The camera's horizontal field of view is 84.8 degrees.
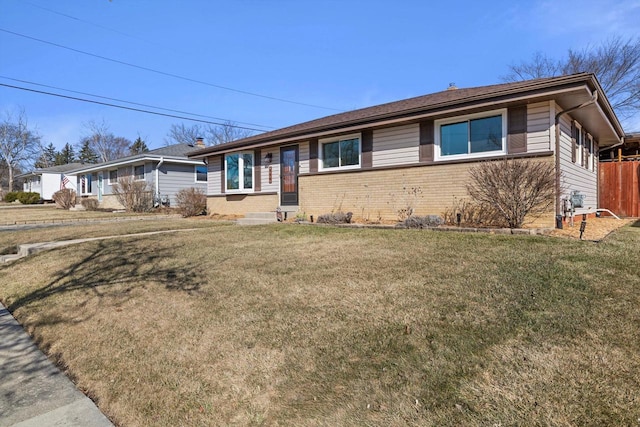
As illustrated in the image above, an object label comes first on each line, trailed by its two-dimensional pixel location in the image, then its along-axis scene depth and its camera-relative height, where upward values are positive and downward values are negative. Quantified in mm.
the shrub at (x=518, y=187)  7012 +297
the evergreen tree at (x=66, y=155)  66338 +9542
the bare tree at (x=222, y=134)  43031 +8700
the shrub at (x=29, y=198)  36078 +711
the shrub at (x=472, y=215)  7930 -296
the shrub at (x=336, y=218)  9812 -423
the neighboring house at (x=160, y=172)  20741 +2081
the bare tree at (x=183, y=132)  46250 +9527
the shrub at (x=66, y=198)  24688 +471
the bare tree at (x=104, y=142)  51062 +9582
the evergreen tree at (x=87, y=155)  61500 +8923
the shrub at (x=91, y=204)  23750 +35
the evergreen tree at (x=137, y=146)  56050 +9574
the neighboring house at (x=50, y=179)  38022 +2811
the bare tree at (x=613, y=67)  20362 +8332
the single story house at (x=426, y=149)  7848 +1552
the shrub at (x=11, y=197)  38047 +884
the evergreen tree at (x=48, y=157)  55112 +8544
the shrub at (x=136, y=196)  19625 +468
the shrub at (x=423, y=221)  7851 -425
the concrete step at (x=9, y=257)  6850 -1051
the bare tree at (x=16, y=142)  45334 +8537
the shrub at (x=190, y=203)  16188 +45
